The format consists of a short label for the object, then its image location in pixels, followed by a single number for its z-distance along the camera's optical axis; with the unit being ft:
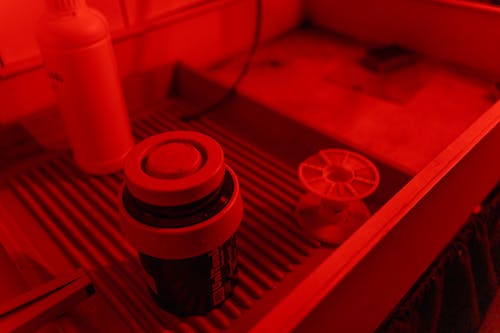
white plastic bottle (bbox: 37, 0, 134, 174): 1.72
